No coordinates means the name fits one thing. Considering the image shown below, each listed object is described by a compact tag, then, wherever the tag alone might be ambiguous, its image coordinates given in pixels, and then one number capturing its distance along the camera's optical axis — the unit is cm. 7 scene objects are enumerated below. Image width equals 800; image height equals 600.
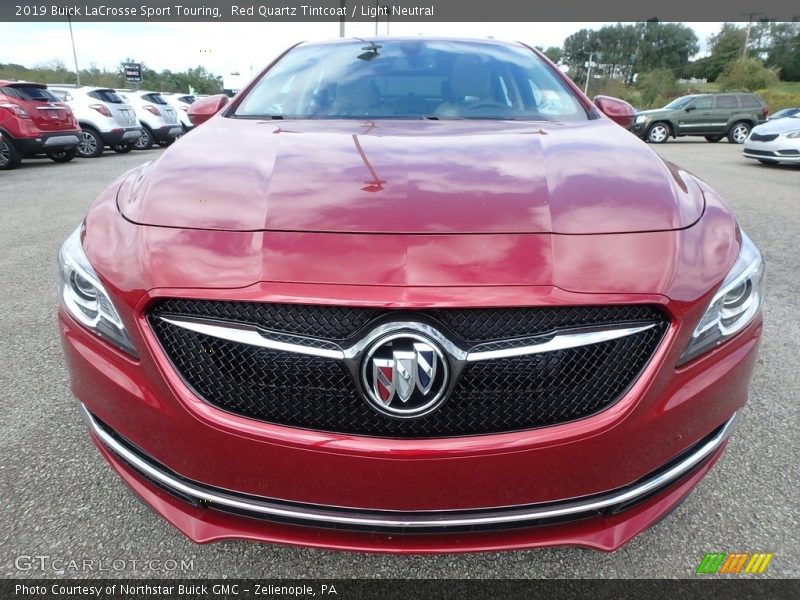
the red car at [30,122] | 984
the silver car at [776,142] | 1132
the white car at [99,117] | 1230
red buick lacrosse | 117
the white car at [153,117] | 1439
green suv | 1942
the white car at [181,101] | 1689
